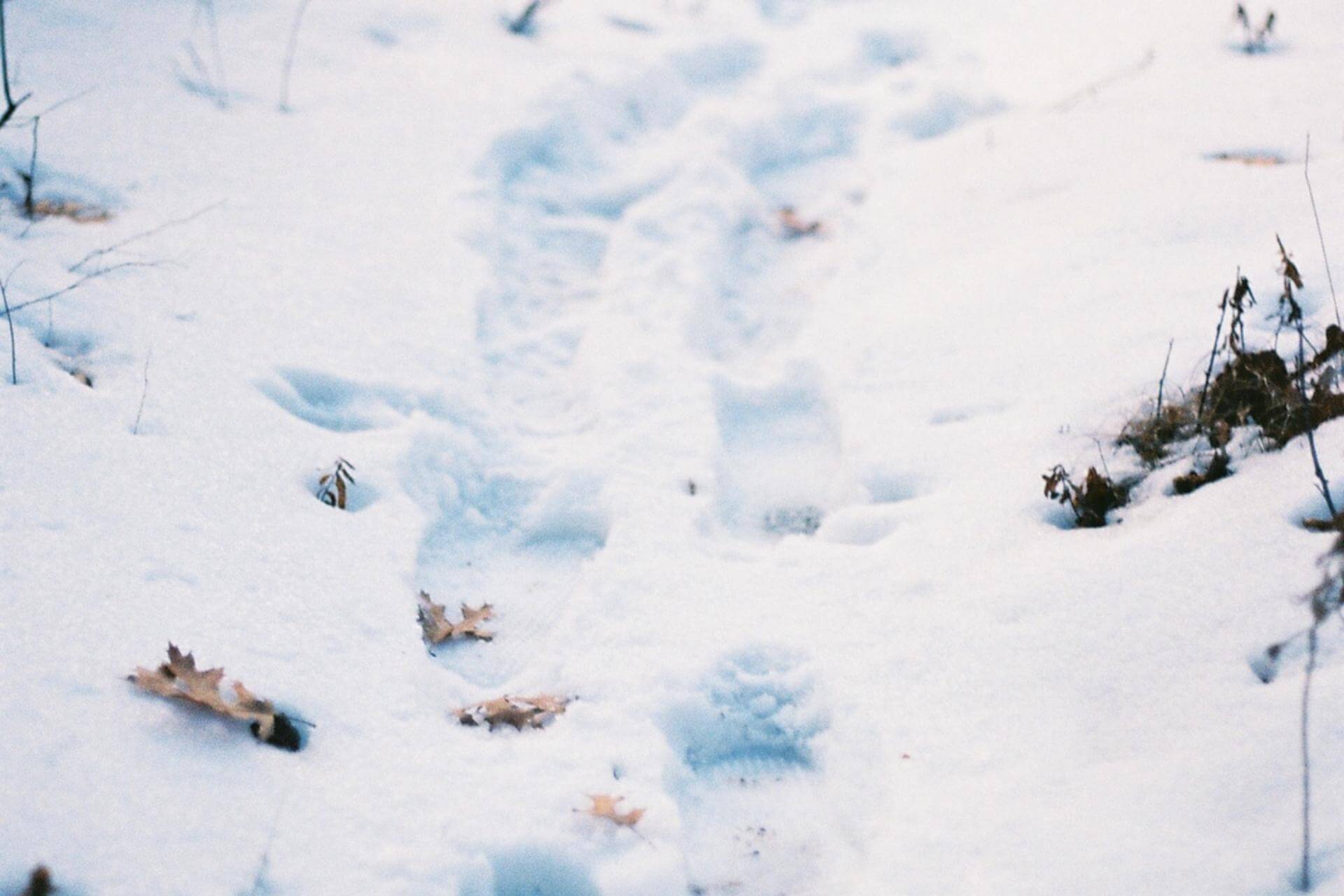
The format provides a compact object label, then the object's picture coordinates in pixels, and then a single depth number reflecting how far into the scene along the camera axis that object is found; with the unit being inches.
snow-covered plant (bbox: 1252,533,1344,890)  51.8
